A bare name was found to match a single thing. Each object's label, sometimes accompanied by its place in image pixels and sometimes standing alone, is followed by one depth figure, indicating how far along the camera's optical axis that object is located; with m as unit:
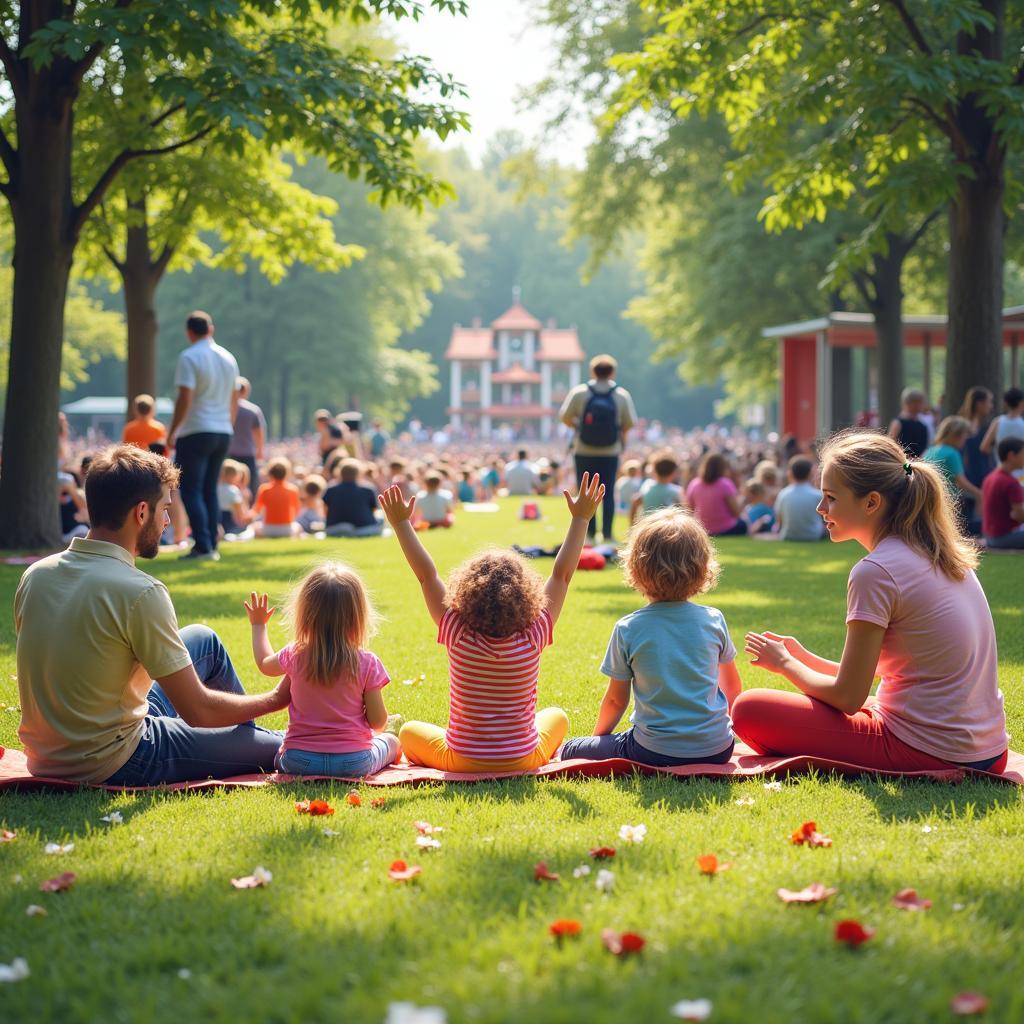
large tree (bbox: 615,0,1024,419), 15.20
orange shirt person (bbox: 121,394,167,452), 14.62
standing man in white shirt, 13.19
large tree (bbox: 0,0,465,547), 13.52
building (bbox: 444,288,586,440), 98.94
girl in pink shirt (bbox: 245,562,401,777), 4.97
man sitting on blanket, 4.50
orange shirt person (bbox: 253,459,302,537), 17.84
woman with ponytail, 4.72
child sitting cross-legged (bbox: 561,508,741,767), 5.06
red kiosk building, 29.12
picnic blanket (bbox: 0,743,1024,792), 4.88
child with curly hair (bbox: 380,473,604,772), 4.94
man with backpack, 14.84
